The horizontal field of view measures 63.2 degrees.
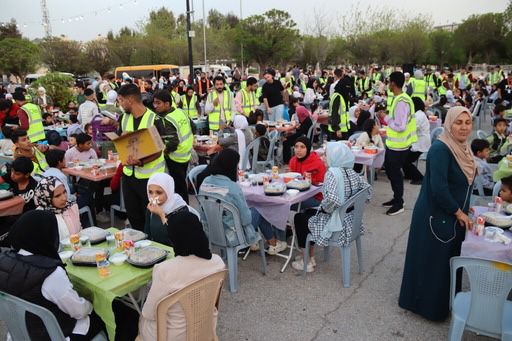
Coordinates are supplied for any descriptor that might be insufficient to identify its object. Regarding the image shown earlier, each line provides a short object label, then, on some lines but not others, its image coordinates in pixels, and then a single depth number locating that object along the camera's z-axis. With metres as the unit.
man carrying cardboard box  4.16
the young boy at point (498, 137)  6.53
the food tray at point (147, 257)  2.87
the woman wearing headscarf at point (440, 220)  3.01
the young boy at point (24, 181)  4.37
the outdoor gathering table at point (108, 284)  2.61
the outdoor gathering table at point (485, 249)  3.04
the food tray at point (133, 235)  3.32
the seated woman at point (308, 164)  4.87
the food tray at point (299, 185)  4.54
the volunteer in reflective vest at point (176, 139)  4.96
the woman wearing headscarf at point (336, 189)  3.91
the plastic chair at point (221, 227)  3.90
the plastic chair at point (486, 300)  2.46
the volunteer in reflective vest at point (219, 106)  8.82
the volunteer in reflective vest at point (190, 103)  11.18
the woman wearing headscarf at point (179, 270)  2.34
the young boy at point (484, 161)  5.21
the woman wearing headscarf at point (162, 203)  3.53
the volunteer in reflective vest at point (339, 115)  8.18
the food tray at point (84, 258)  2.91
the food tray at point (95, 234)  3.32
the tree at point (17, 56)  33.19
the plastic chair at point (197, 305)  2.26
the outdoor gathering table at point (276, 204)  4.28
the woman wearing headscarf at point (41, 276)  2.29
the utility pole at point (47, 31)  35.11
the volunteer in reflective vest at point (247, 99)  9.44
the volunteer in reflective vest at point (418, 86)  11.93
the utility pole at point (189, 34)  13.55
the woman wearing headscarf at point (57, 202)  3.56
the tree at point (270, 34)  33.22
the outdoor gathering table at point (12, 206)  4.19
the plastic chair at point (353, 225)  3.93
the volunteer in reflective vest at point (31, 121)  7.10
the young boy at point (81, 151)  6.27
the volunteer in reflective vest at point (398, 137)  5.71
